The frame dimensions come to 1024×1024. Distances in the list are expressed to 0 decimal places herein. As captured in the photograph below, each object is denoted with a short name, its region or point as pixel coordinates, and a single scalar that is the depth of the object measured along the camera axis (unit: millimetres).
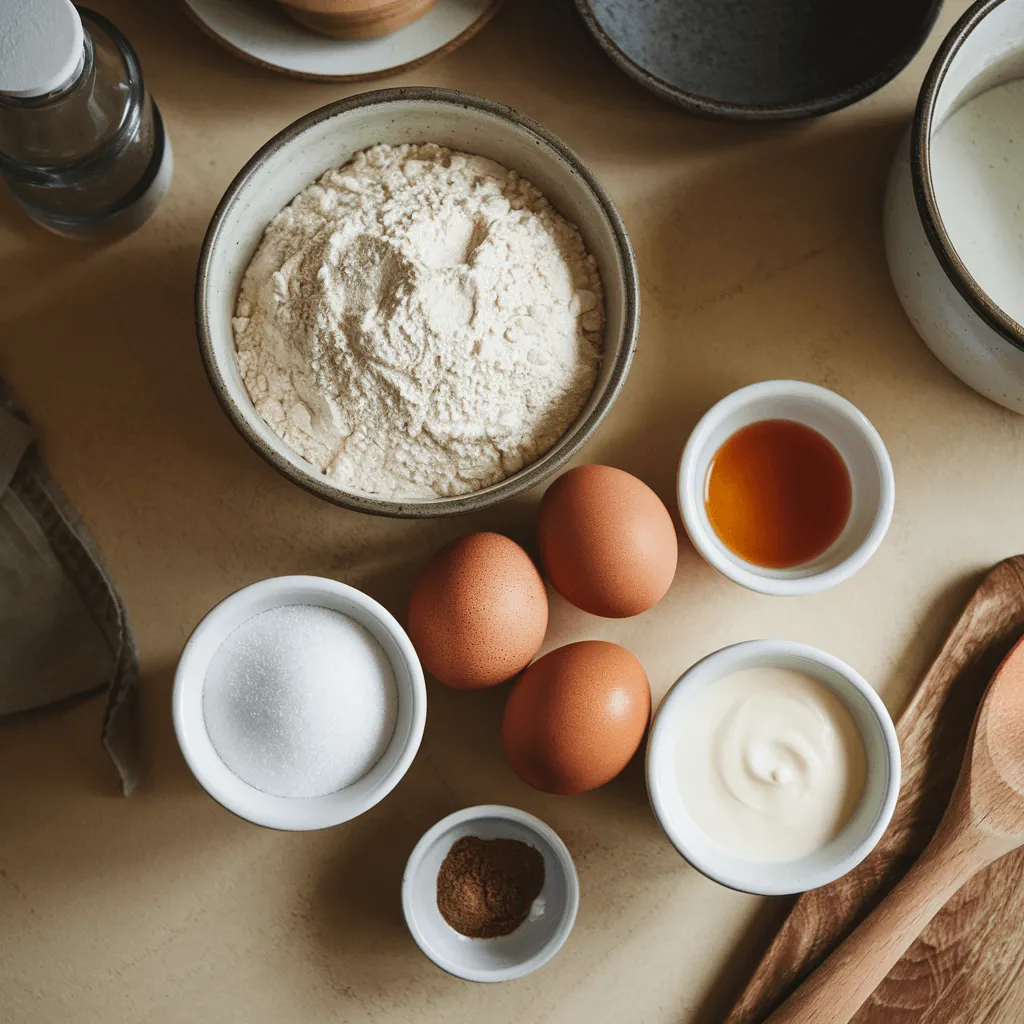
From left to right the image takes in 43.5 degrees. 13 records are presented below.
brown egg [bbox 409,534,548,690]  398
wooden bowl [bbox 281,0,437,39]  407
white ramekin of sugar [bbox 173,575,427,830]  394
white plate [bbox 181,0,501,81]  440
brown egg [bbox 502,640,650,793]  401
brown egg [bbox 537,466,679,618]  401
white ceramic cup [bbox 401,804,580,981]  414
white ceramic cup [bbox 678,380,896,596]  423
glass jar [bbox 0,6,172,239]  398
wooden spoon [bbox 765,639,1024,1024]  424
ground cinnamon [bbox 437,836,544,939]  424
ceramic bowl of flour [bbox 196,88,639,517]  390
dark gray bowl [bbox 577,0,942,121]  457
